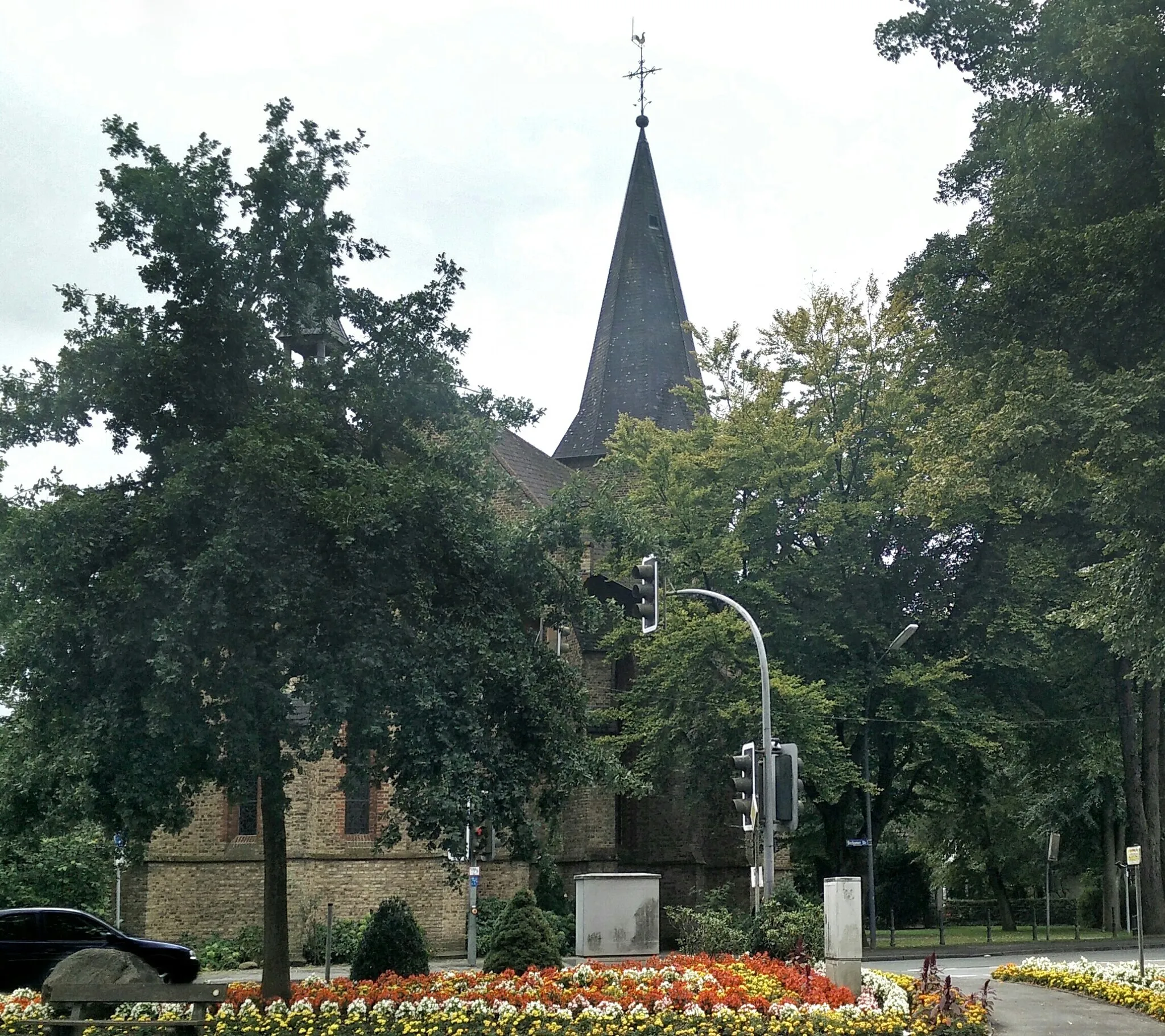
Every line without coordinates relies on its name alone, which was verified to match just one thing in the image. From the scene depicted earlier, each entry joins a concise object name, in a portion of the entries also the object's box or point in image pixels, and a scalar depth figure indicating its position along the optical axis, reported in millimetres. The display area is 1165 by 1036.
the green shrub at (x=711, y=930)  21750
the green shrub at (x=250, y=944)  31203
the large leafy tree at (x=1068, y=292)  17844
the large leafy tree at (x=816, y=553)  32156
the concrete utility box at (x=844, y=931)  15820
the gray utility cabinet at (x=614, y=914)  19984
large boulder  14188
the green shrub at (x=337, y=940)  30766
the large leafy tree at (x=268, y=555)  15344
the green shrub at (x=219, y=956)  30422
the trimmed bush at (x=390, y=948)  18391
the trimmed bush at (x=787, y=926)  18828
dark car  20547
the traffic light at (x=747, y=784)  19500
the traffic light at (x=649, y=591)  18734
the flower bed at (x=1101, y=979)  16812
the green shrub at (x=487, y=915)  32656
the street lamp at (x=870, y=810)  28938
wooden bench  13477
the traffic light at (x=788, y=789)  18000
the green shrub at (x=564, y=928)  31734
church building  33250
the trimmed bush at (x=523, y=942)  18469
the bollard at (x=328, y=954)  21141
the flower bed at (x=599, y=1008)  13625
